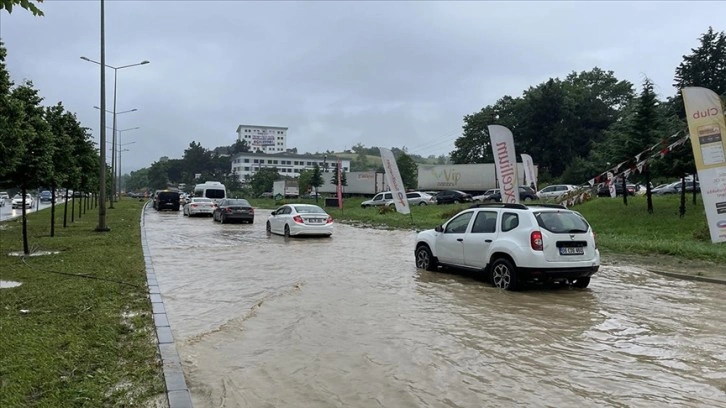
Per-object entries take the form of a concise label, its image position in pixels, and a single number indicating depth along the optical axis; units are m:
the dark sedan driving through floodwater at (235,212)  29.34
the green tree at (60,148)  17.38
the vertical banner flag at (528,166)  34.78
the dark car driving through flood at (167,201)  46.97
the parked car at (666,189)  42.17
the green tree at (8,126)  9.00
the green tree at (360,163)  175.75
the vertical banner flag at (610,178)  17.93
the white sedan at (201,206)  35.94
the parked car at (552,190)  43.96
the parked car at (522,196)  42.53
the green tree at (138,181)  172.88
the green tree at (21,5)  4.18
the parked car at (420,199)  47.44
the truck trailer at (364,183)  63.75
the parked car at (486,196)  44.78
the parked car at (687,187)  36.12
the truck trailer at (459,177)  50.56
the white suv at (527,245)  9.53
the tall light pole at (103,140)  21.52
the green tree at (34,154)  14.31
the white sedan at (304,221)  20.83
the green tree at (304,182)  85.02
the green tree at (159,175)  146.75
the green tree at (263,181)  99.69
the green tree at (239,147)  179.88
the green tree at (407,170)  87.88
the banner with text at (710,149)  12.64
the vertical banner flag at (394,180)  29.30
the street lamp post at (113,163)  42.61
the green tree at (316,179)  72.06
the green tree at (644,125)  28.23
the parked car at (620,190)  40.30
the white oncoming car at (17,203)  55.92
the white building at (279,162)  161.25
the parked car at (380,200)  48.09
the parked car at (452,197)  46.16
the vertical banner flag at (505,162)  19.09
